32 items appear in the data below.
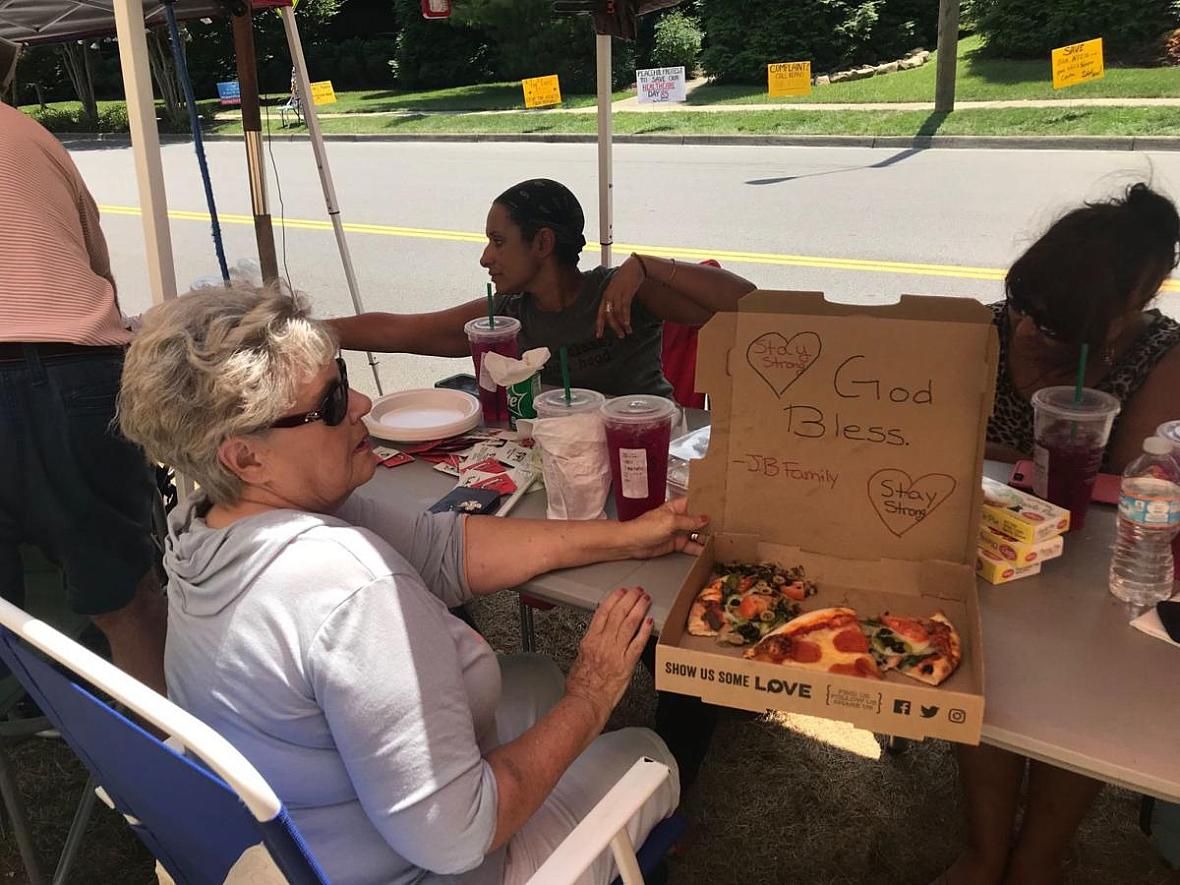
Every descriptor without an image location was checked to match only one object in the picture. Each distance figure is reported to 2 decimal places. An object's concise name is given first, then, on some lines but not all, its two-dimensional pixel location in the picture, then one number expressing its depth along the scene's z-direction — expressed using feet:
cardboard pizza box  4.62
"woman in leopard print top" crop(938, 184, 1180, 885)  6.05
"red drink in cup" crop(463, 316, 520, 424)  7.69
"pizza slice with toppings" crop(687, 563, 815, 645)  4.60
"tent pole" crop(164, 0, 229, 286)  9.29
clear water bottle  4.44
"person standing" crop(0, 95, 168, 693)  7.08
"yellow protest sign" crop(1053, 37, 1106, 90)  16.52
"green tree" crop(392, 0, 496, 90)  61.31
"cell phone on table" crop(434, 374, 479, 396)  8.45
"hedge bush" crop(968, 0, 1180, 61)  37.81
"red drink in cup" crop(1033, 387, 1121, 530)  5.25
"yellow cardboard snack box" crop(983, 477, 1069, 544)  4.91
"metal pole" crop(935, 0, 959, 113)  28.12
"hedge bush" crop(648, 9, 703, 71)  48.93
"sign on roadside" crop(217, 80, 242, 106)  17.16
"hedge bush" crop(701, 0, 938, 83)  45.52
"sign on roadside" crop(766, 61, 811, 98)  20.25
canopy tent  6.73
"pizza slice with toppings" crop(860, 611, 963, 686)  4.14
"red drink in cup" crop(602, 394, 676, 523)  5.51
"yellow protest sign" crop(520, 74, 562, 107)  16.47
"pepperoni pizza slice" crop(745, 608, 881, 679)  4.17
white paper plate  7.26
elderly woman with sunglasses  3.88
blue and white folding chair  3.22
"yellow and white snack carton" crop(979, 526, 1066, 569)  4.90
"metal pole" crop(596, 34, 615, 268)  11.41
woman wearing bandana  8.66
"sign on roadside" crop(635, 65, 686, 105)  22.25
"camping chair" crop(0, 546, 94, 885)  6.39
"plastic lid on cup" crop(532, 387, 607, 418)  6.06
